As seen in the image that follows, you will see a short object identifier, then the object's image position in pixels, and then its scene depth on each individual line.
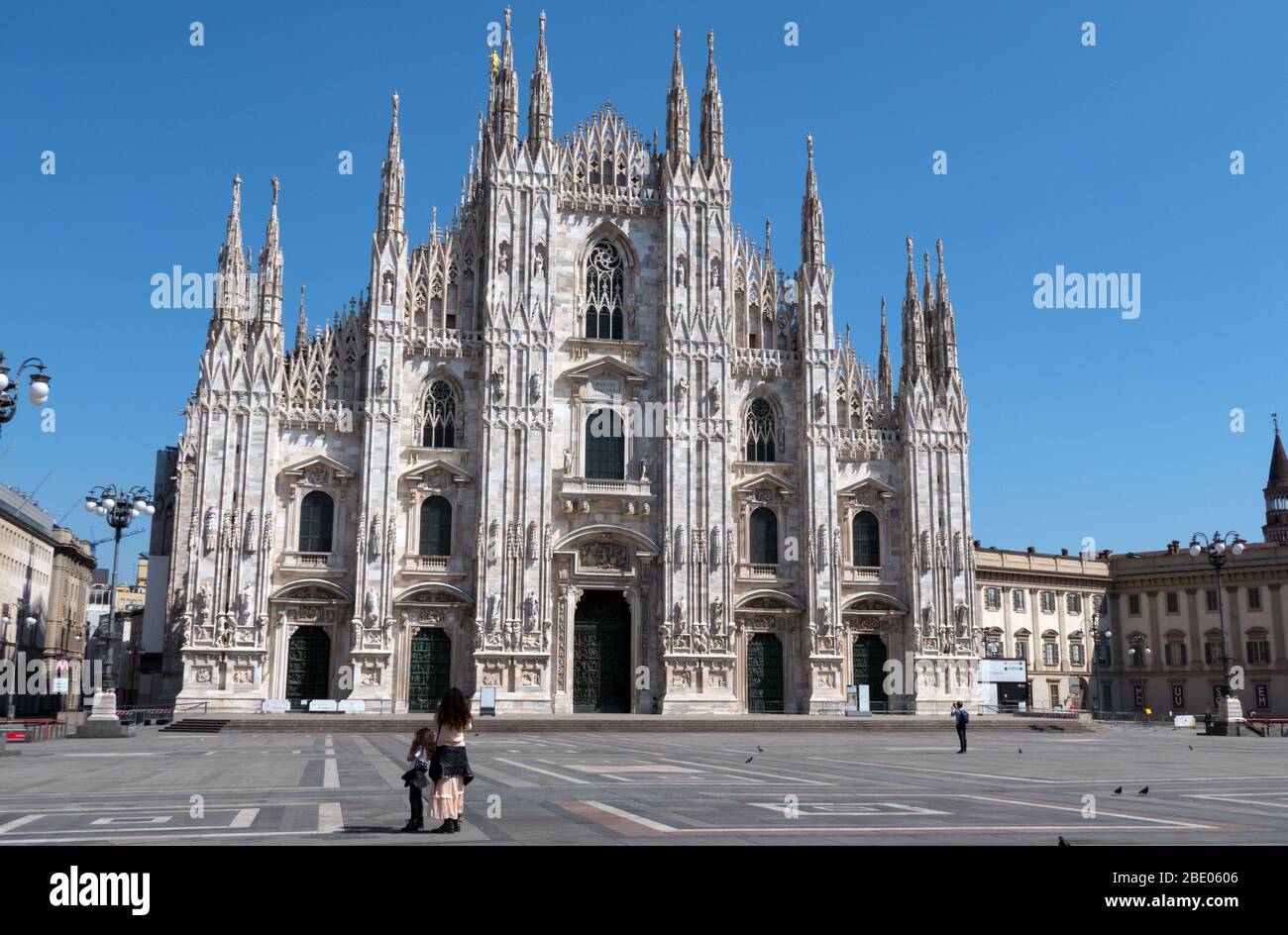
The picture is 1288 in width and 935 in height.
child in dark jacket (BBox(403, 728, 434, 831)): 12.04
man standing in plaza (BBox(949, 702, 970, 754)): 29.53
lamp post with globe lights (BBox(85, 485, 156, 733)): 34.75
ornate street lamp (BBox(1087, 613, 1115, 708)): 76.12
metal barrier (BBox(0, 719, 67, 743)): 32.31
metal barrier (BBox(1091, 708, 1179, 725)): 59.28
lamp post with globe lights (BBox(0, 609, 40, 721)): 59.98
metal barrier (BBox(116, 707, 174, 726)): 44.41
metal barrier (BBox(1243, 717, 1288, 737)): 43.66
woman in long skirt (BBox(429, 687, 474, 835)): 11.98
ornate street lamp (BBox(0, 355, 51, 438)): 20.44
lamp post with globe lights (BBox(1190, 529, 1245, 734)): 43.38
